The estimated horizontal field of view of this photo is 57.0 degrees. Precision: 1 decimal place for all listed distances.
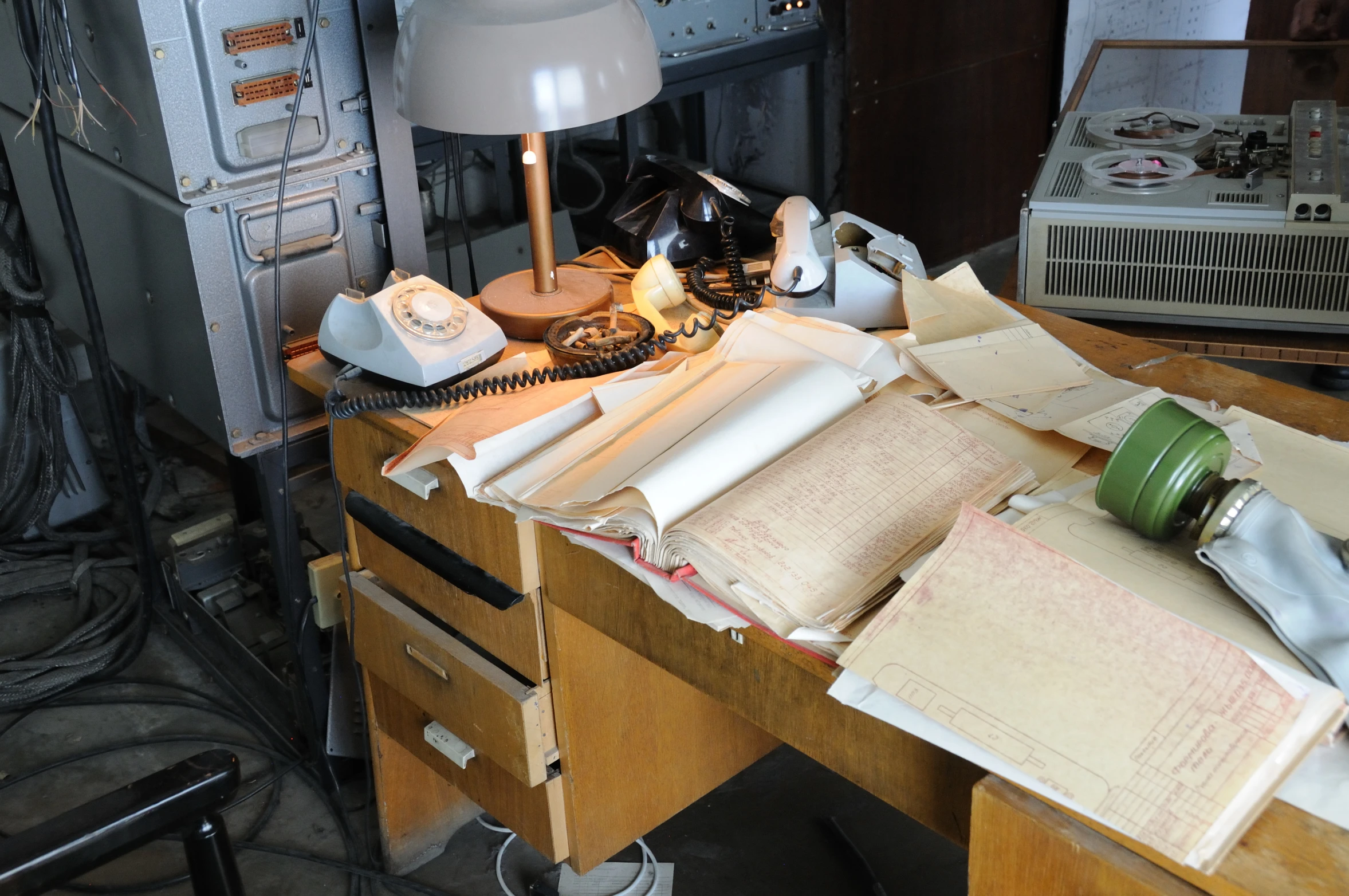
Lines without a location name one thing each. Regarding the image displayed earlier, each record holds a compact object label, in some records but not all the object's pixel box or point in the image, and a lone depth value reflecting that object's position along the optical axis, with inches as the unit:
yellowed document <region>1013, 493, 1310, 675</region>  32.4
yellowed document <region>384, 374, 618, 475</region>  45.8
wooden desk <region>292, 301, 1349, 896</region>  29.4
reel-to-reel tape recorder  64.8
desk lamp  47.1
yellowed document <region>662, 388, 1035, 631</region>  35.7
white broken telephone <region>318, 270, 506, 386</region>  51.1
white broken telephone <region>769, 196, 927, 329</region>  53.2
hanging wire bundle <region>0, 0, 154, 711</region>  83.4
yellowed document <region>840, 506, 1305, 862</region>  28.4
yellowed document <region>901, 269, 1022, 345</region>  51.1
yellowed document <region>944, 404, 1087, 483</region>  42.3
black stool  32.1
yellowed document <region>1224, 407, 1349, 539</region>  37.7
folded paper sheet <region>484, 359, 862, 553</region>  39.5
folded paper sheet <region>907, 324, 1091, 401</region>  46.2
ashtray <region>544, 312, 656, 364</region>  52.6
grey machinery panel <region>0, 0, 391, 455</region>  56.6
